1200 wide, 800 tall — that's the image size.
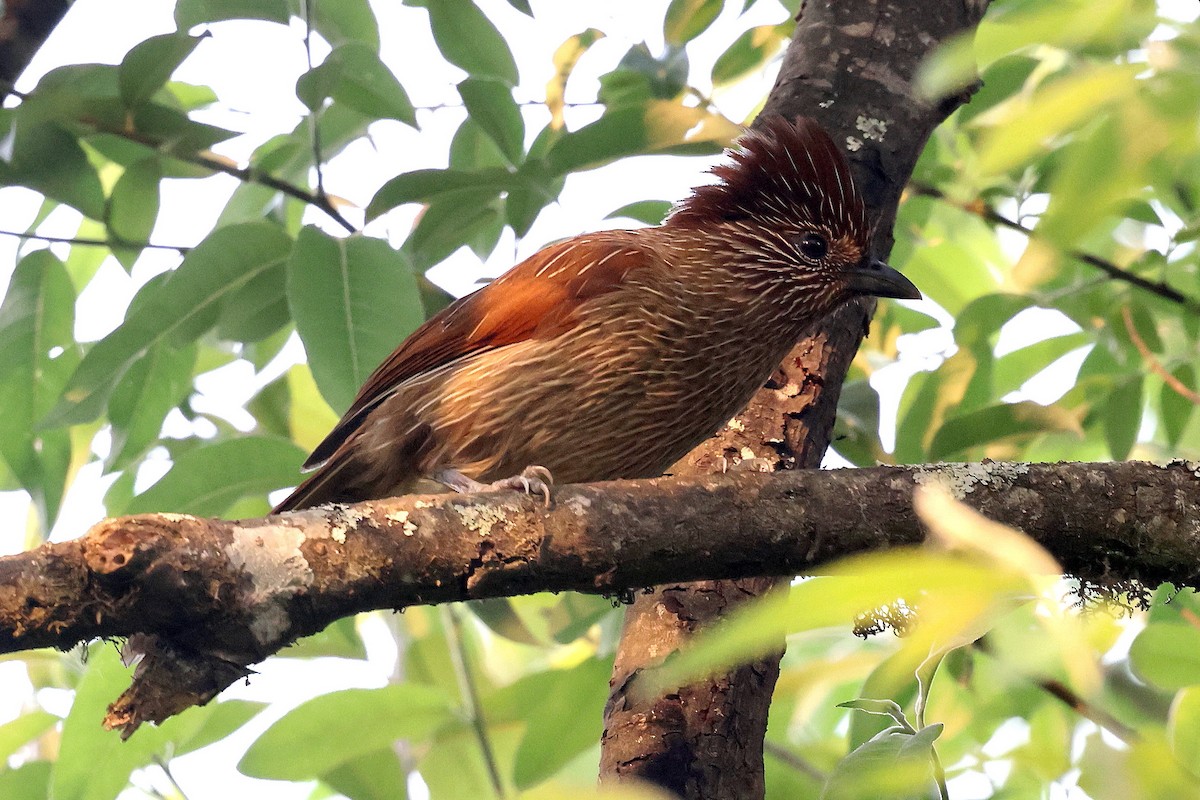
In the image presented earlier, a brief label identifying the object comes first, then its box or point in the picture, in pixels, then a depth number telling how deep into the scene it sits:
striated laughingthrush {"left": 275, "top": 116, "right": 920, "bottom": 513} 7.10
